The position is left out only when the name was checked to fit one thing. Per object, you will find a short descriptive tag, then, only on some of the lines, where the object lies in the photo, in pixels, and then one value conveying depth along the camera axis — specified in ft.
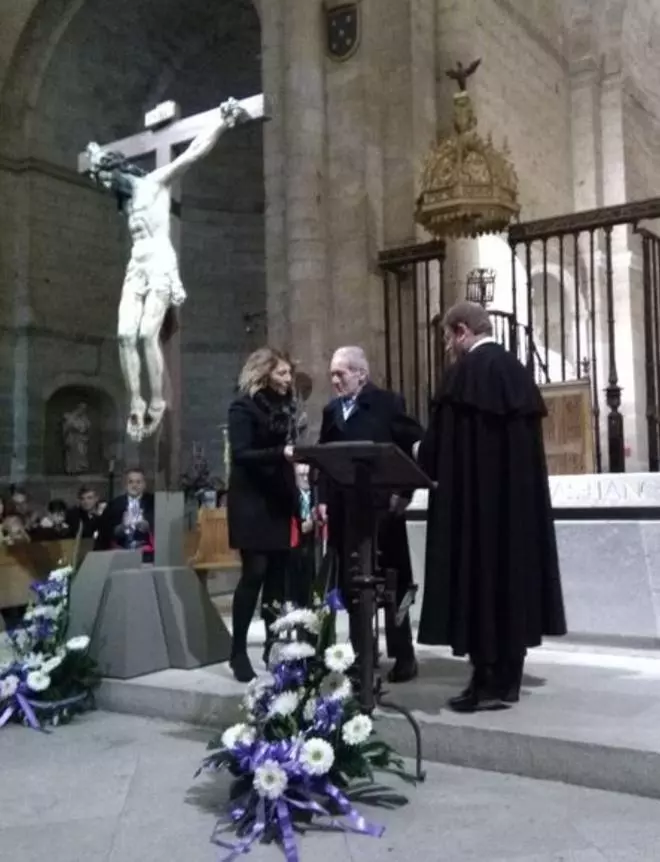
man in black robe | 11.66
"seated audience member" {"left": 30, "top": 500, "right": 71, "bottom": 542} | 29.99
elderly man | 13.29
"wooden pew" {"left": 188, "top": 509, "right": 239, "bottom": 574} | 26.63
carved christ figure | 17.48
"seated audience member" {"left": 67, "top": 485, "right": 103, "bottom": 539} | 31.86
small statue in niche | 47.47
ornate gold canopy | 26.09
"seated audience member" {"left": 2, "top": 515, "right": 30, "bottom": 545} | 27.43
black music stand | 10.30
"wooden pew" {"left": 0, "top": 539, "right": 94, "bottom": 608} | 24.84
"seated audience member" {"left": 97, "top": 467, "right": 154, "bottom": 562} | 22.38
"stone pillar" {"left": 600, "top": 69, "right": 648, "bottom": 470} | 45.42
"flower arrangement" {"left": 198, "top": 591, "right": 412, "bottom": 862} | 9.31
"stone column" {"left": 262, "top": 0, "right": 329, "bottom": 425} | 30.58
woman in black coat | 13.88
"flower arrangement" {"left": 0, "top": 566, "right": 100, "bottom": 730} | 14.20
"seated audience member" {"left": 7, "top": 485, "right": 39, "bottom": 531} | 31.60
